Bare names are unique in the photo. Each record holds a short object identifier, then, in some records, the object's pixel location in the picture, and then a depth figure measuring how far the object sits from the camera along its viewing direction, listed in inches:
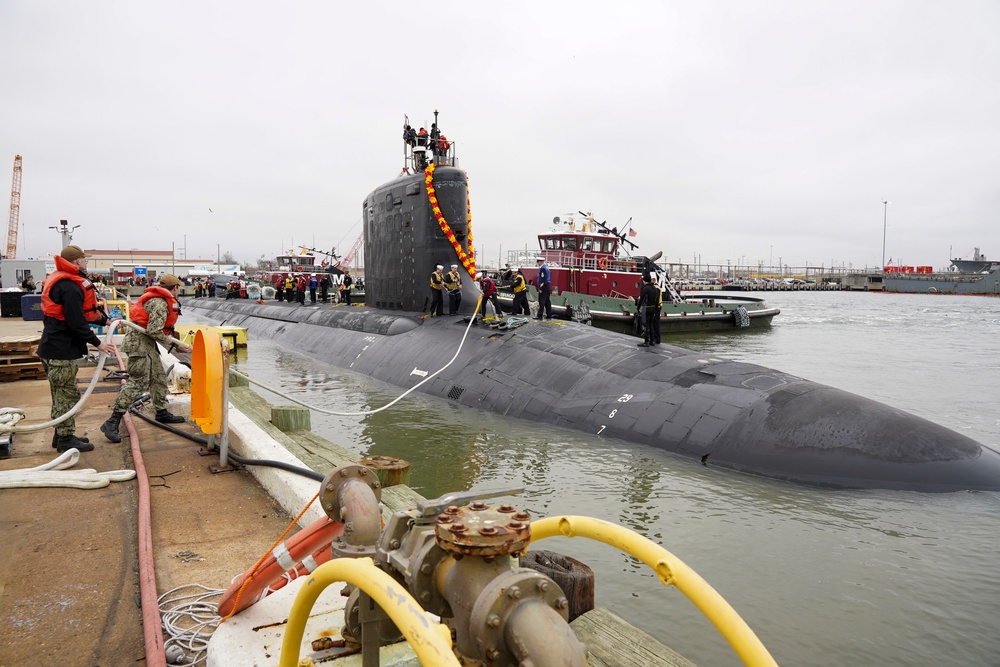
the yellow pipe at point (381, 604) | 64.8
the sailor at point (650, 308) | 433.4
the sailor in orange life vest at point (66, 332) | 237.8
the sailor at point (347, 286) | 1011.0
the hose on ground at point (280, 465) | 192.0
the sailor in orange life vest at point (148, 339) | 268.5
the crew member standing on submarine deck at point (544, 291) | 690.2
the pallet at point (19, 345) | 410.5
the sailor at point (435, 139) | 611.5
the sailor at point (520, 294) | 615.9
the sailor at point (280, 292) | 1243.8
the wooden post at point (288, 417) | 293.9
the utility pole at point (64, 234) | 1203.2
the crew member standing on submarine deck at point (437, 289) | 577.0
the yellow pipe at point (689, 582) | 71.9
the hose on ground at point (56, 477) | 204.5
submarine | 287.0
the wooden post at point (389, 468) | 161.6
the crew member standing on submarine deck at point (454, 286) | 574.6
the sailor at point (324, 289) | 1114.2
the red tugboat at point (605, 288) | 1246.3
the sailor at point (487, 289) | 568.4
